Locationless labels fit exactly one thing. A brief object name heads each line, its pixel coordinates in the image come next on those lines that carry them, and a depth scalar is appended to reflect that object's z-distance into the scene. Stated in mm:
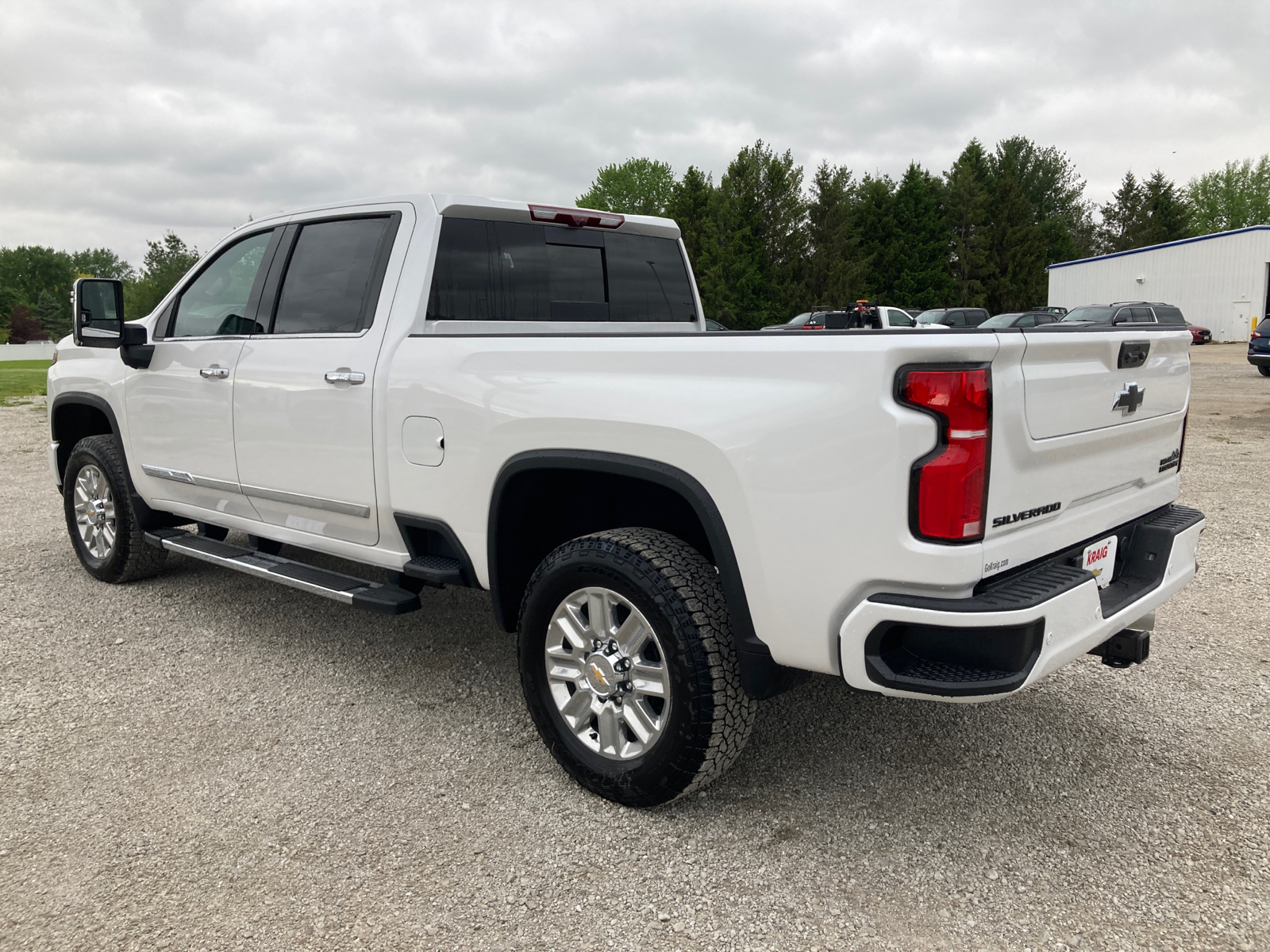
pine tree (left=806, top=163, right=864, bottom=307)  53188
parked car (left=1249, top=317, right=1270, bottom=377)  19141
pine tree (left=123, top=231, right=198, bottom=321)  91000
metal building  42875
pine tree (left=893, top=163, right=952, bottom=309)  57750
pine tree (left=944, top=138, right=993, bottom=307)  60031
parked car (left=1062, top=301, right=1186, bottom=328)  26391
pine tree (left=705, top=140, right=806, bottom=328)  50594
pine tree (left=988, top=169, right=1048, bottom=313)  60062
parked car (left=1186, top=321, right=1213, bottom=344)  40919
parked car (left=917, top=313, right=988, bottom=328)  31625
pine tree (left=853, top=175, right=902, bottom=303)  57531
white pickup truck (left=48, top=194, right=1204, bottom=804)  2371
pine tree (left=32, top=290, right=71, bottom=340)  114625
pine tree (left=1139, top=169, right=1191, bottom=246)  64688
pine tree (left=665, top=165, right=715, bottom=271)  52531
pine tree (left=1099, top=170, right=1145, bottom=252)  67062
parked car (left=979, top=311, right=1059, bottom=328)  24984
